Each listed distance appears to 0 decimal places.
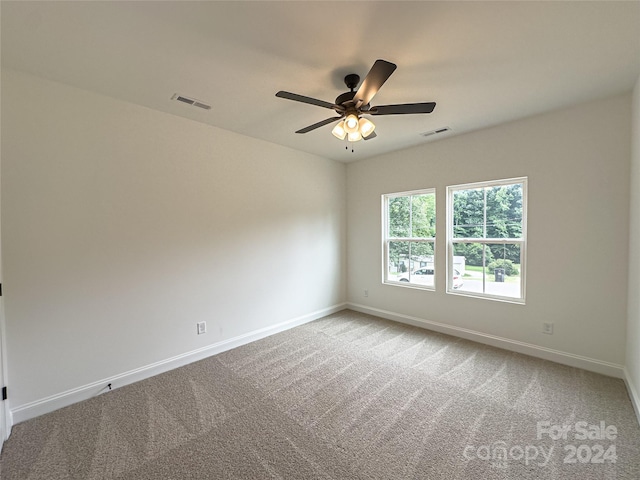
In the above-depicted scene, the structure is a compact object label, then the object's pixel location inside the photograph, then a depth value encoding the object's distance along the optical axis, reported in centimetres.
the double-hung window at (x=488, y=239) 321
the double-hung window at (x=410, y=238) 399
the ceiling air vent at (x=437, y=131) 335
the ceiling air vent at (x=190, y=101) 251
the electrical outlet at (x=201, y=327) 307
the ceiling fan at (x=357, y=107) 190
